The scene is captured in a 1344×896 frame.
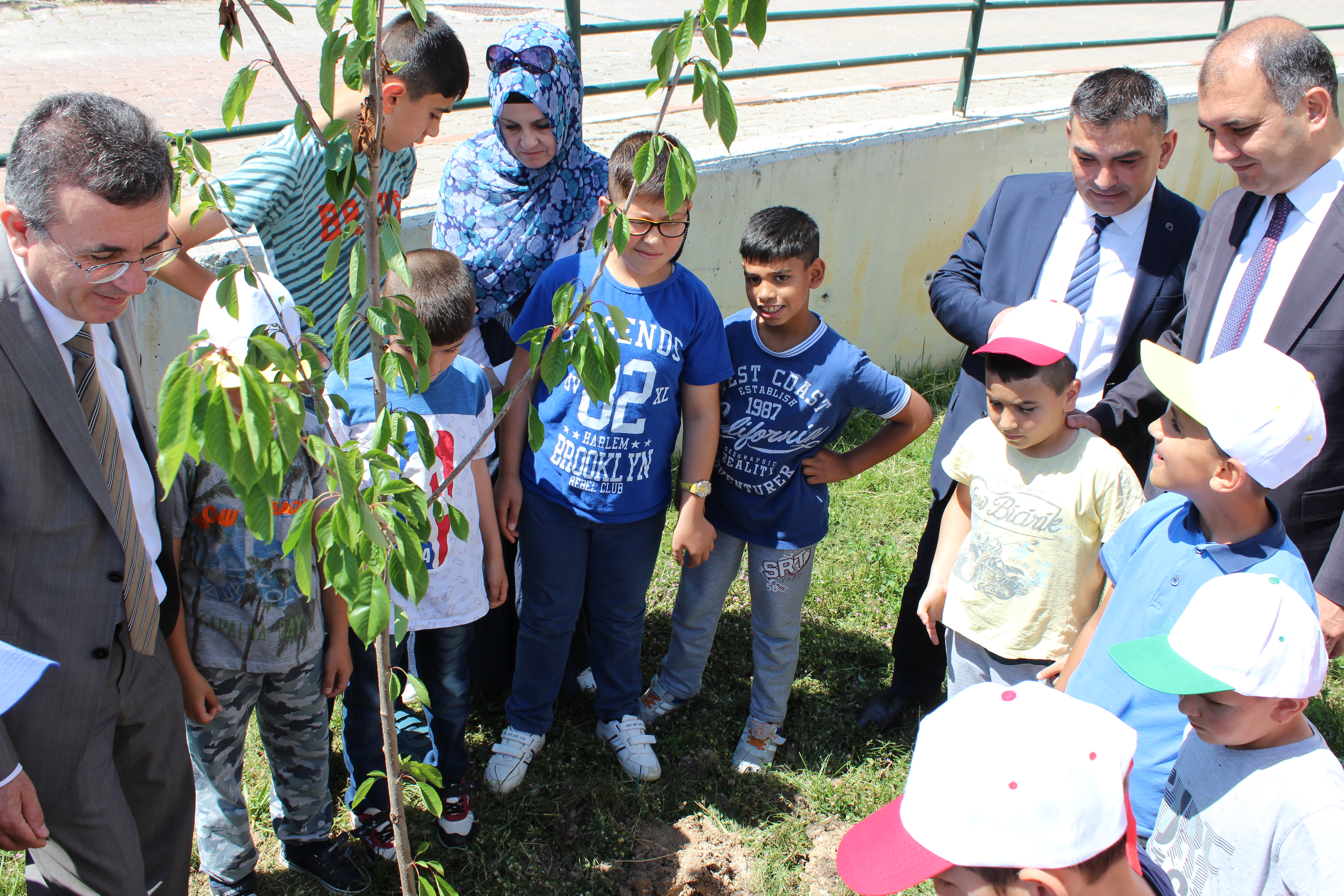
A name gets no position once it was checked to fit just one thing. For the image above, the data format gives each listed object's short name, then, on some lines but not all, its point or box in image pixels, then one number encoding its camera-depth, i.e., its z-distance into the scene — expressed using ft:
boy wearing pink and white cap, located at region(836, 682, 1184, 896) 3.85
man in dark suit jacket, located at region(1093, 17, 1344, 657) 7.81
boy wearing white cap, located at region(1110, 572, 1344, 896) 5.11
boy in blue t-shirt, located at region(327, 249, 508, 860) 7.65
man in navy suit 8.70
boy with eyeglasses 8.50
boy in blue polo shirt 5.98
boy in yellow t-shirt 7.77
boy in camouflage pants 6.93
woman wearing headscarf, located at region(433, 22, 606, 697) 9.40
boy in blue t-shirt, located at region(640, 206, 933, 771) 8.93
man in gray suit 5.38
